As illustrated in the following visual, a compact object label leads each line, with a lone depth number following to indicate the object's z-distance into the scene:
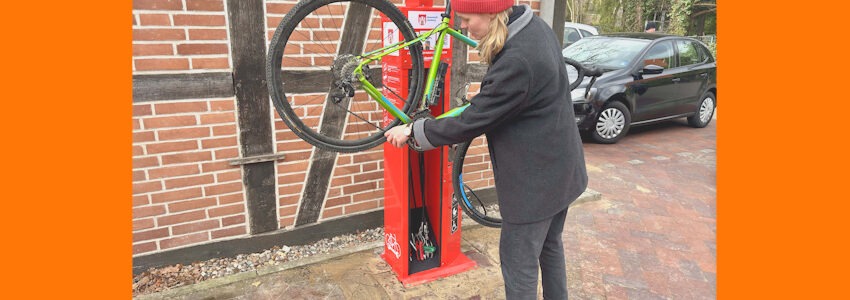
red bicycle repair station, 3.10
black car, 7.18
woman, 2.07
